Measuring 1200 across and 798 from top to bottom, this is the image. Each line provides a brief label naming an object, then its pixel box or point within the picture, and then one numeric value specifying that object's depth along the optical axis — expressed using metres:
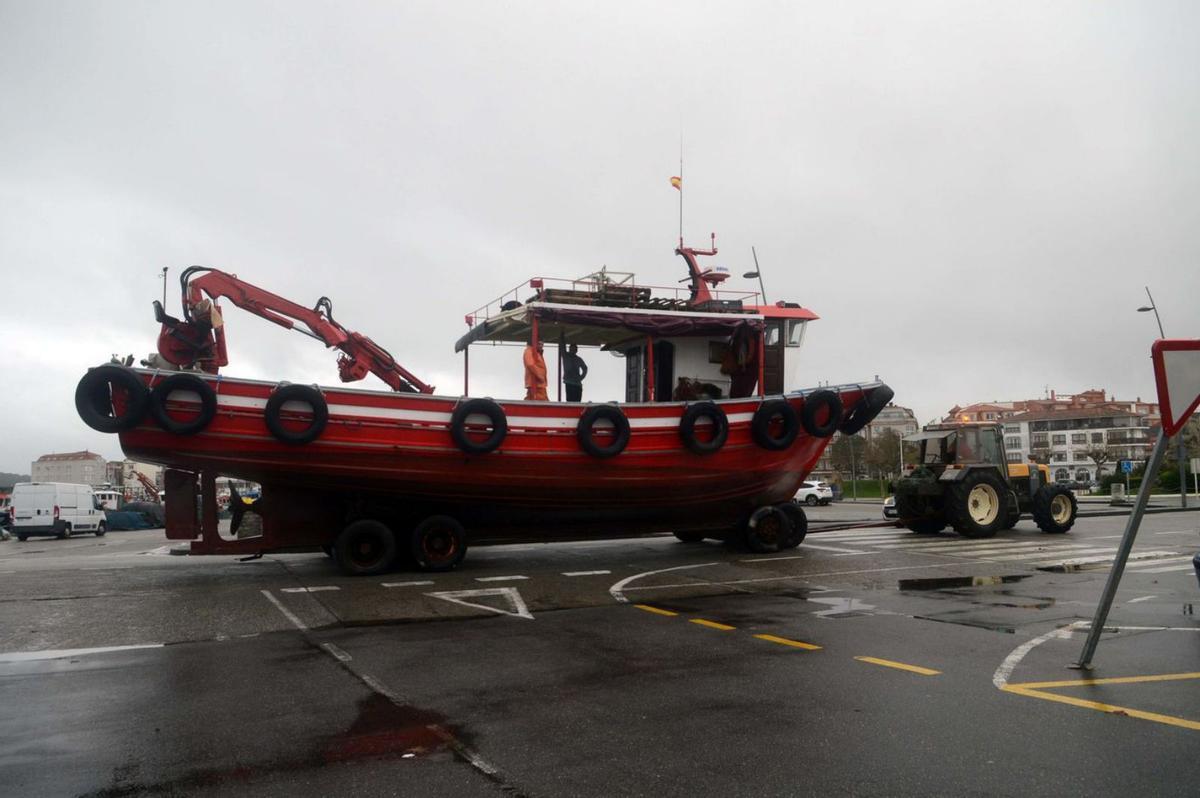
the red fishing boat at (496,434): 11.55
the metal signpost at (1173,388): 5.67
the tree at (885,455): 78.50
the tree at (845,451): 80.40
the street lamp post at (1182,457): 26.06
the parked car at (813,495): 43.72
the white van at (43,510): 31.53
